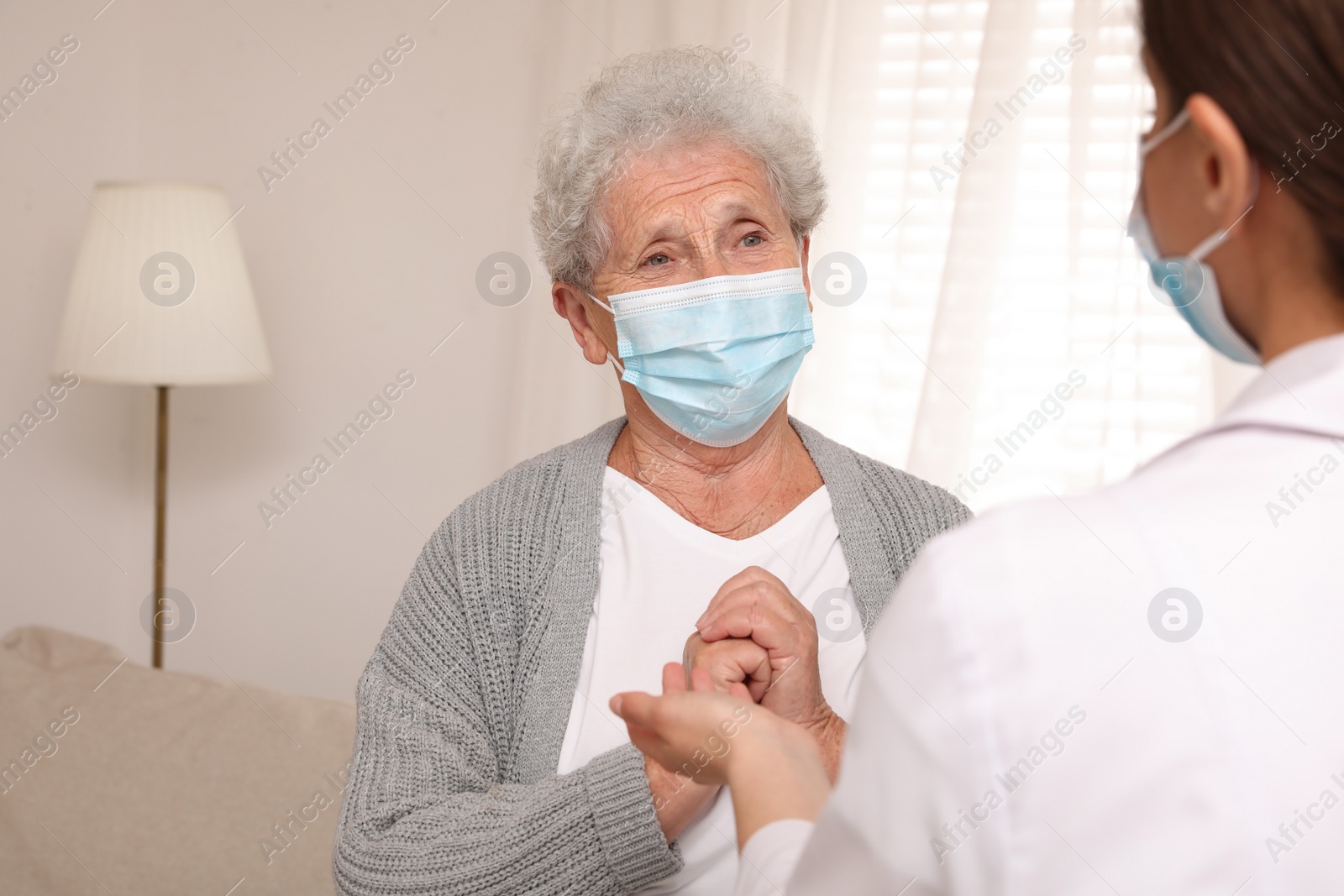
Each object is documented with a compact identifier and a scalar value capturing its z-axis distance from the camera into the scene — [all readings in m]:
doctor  0.53
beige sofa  1.93
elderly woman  1.29
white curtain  2.35
